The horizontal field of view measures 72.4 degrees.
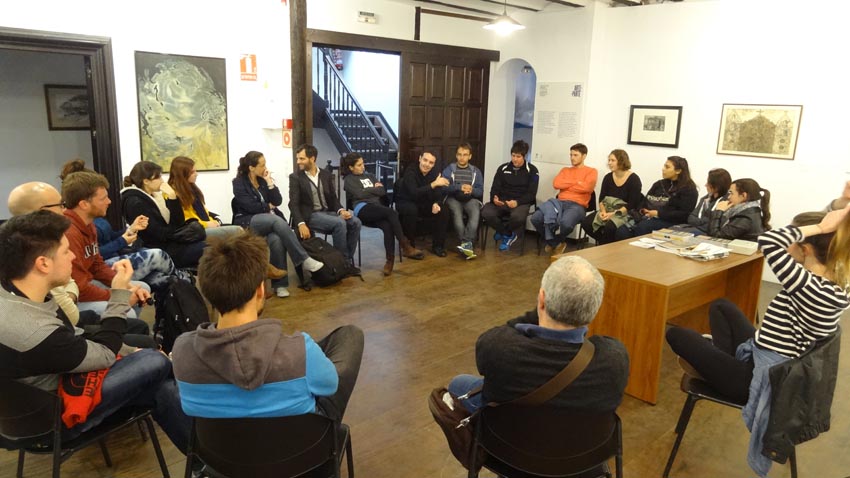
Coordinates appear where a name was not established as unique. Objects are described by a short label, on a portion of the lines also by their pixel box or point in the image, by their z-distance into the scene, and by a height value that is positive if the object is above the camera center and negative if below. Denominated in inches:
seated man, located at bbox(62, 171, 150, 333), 116.5 -21.1
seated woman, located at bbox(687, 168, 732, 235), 188.5 -15.0
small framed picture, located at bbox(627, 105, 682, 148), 246.1 +7.6
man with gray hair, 67.7 -24.8
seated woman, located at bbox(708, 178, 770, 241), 163.6 -19.5
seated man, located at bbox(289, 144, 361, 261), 208.7 -27.2
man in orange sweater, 251.8 -28.1
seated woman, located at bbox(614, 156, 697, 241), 220.7 -22.2
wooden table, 122.3 -33.8
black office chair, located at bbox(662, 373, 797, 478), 95.1 -41.0
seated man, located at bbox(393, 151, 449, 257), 247.3 -25.9
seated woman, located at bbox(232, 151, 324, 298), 192.4 -28.8
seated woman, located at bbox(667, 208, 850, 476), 85.7 -24.5
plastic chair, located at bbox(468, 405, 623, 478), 67.3 -35.8
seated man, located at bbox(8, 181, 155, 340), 106.3 -17.1
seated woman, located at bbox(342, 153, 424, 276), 225.8 -27.3
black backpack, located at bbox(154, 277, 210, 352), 118.5 -37.2
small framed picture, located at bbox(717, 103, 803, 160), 215.3 +6.1
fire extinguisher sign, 220.1 +23.6
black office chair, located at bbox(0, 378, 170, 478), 73.2 -38.6
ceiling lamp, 228.5 +44.5
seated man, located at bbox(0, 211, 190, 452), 71.6 -27.9
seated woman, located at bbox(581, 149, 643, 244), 239.0 -23.4
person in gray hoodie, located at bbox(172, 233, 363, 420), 63.1 -24.9
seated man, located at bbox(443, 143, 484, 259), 257.8 -24.7
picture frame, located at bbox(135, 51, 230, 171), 200.2 +6.6
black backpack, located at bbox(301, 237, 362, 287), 198.5 -43.7
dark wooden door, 271.3 +14.9
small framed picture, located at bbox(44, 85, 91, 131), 279.3 +7.9
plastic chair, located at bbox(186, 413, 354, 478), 63.9 -35.6
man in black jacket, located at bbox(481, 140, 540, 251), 257.3 -26.3
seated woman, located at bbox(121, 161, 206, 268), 152.2 -22.3
